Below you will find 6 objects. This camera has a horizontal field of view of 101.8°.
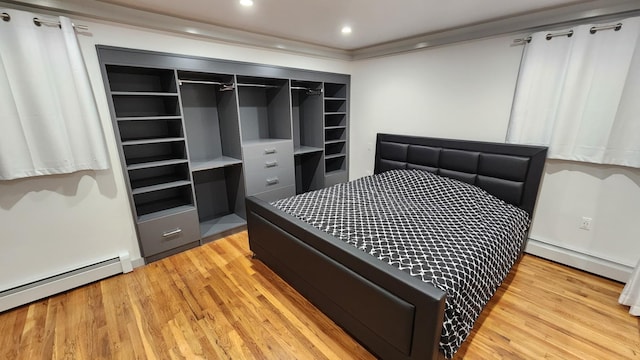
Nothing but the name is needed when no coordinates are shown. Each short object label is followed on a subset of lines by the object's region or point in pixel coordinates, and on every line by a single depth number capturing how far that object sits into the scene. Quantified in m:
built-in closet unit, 2.51
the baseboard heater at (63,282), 2.02
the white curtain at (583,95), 2.01
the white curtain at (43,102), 1.79
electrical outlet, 2.36
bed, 1.33
